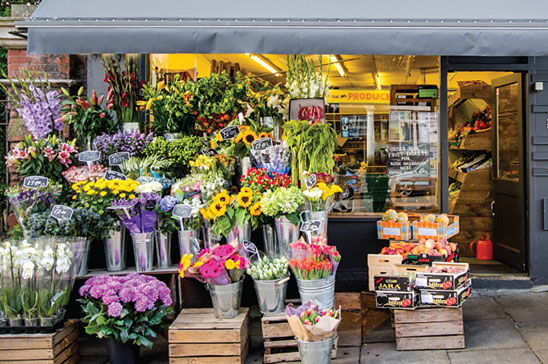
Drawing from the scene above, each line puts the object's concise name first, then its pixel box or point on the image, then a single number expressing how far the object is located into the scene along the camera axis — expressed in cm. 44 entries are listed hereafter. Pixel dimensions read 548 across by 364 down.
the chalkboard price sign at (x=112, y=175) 528
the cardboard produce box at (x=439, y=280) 492
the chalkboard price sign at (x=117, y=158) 563
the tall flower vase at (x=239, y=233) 518
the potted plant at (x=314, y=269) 471
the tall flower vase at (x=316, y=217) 523
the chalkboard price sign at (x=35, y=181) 528
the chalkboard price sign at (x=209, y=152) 566
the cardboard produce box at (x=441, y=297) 491
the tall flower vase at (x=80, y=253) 477
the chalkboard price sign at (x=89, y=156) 554
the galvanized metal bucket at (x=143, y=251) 510
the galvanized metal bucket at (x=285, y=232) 514
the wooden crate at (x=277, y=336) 479
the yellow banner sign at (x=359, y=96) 712
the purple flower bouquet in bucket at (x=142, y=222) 505
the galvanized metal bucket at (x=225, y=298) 477
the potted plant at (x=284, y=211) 501
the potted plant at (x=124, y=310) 452
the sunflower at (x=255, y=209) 510
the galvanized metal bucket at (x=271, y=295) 482
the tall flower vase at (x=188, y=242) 516
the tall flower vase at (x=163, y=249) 519
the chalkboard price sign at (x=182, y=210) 505
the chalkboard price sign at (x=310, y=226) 499
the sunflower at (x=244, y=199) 511
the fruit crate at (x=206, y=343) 463
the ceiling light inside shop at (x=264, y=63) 807
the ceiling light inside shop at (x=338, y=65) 699
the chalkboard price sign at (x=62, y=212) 494
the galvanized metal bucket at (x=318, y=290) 474
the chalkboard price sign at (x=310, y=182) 536
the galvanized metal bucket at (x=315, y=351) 427
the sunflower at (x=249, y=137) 558
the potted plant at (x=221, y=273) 469
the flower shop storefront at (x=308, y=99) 470
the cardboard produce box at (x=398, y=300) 491
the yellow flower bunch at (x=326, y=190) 524
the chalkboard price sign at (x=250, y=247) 497
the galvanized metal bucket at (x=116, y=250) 516
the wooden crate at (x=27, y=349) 449
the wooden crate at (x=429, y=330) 495
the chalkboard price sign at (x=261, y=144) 546
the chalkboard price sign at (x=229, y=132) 564
